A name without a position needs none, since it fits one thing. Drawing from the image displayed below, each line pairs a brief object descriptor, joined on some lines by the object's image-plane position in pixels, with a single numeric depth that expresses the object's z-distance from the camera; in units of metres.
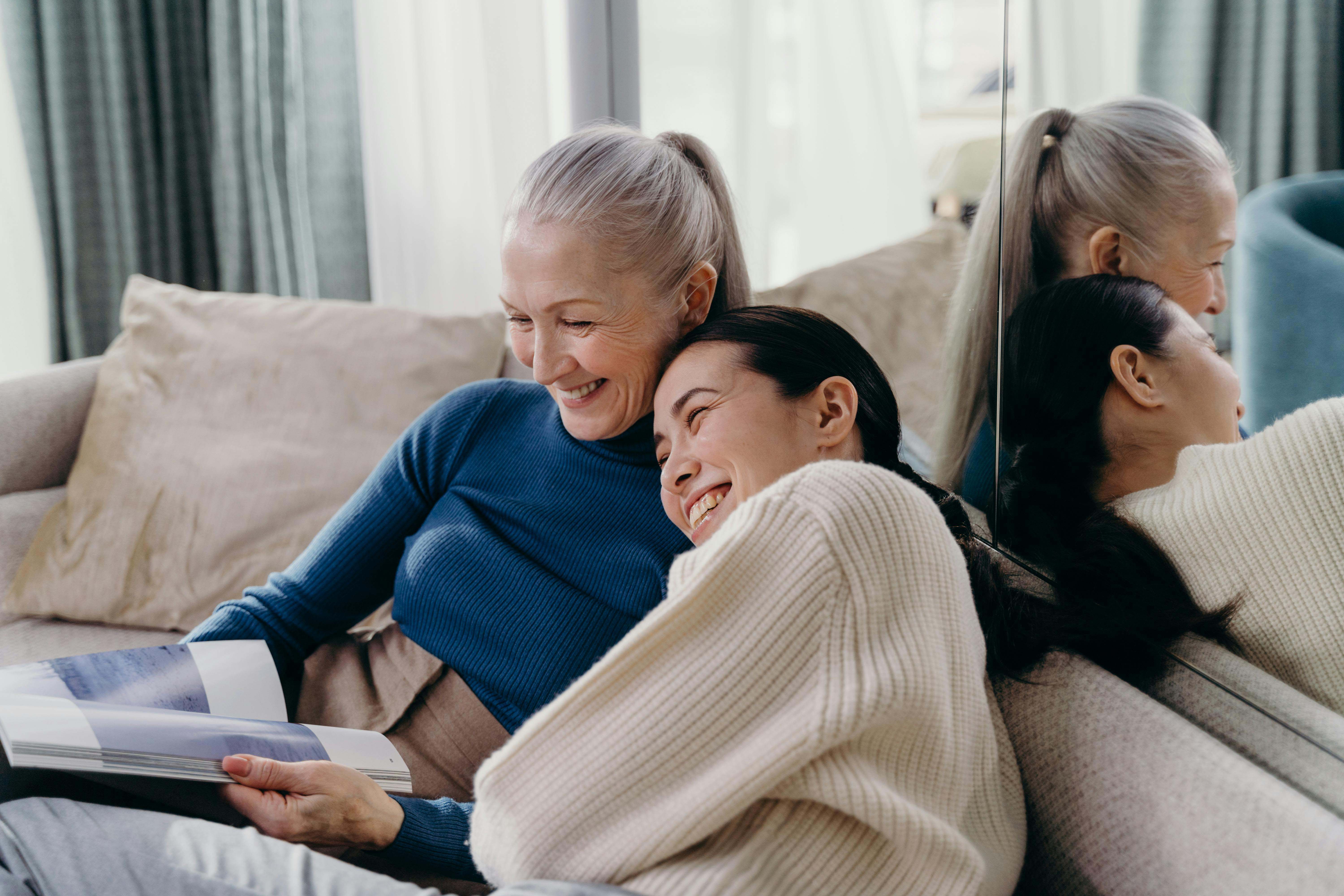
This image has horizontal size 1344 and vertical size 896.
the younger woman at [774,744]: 0.68
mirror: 0.72
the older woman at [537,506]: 1.08
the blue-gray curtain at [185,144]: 2.52
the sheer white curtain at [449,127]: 2.34
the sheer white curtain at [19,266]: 2.47
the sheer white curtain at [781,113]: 2.16
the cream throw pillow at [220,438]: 1.63
